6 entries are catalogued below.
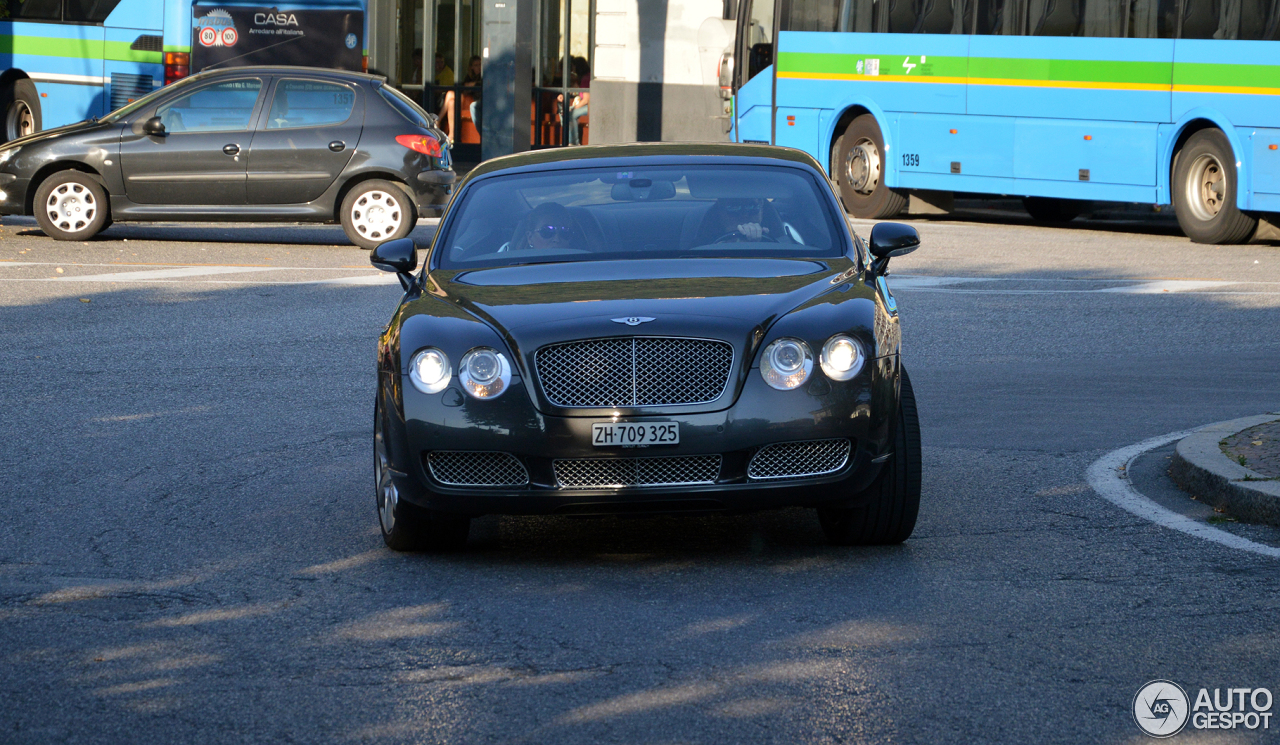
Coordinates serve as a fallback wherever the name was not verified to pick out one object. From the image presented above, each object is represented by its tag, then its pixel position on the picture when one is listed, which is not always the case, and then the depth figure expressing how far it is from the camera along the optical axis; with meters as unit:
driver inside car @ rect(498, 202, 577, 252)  13.72
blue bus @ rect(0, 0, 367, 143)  48.09
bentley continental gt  11.36
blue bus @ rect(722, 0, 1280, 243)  38.31
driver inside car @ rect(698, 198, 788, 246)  13.73
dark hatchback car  35.12
